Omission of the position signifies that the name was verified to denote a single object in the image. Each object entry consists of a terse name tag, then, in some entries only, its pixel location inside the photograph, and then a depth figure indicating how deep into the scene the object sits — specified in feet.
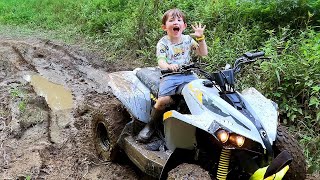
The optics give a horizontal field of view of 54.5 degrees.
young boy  9.36
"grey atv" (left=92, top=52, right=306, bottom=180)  7.45
